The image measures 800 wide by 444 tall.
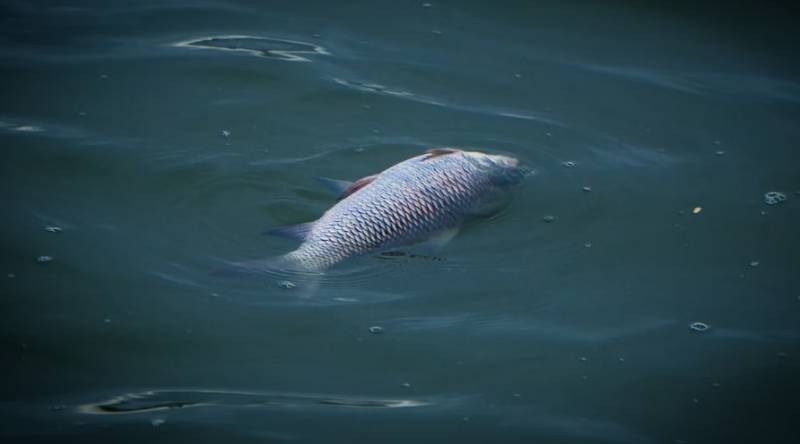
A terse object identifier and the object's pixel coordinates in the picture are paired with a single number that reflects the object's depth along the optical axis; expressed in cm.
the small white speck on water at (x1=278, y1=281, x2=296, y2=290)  1053
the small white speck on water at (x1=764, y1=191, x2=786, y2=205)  1323
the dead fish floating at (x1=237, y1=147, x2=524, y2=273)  1026
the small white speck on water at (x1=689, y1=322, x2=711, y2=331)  1070
